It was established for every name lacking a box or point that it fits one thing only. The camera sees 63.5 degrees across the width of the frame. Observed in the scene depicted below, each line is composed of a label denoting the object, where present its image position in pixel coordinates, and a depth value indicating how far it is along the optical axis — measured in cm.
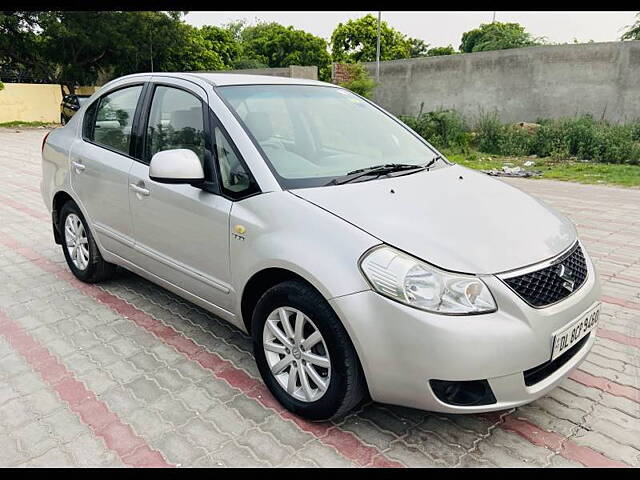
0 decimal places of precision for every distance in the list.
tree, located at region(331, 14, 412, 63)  5459
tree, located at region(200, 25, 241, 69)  4597
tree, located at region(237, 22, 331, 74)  5056
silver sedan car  213
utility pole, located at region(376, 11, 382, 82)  1900
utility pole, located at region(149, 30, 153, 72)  2887
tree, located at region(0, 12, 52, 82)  2578
